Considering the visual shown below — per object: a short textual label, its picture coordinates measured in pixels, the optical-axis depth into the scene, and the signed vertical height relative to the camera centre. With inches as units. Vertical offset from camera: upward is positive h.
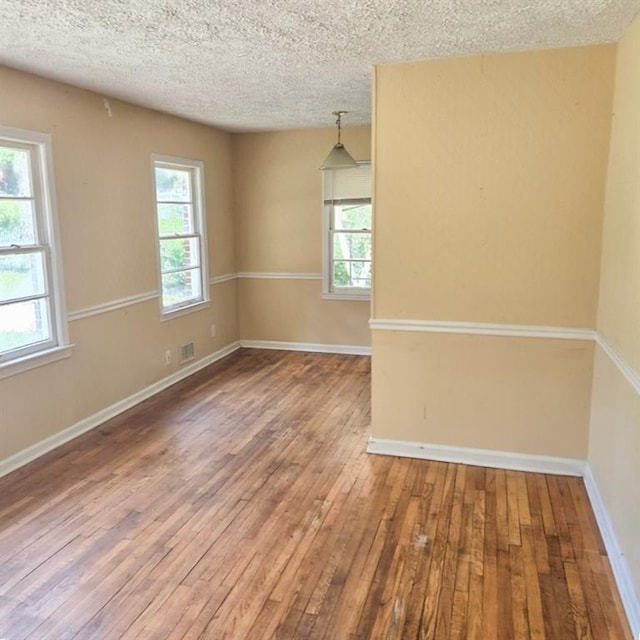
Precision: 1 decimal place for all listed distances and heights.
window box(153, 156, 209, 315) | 195.8 -0.6
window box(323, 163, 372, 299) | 229.1 -0.1
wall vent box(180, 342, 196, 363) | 207.5 -45.6
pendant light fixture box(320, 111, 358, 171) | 182.7 +23.8
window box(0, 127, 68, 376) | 131.1 -5.0
